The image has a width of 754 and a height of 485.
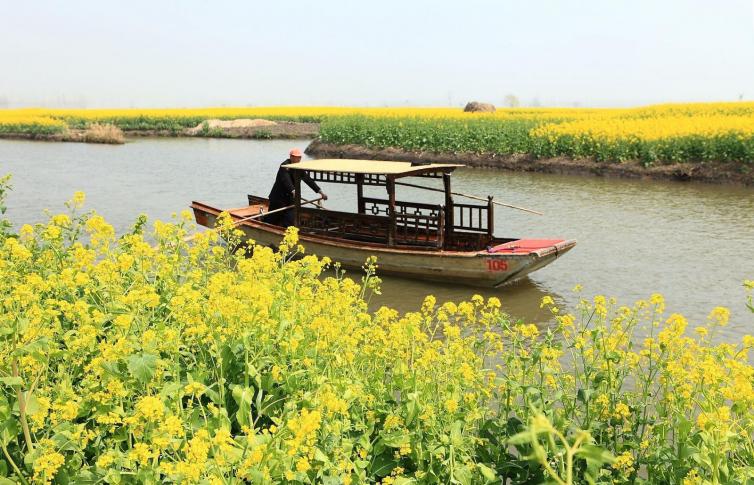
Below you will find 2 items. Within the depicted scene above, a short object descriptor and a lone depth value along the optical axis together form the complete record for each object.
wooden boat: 10.77
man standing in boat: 12.90
